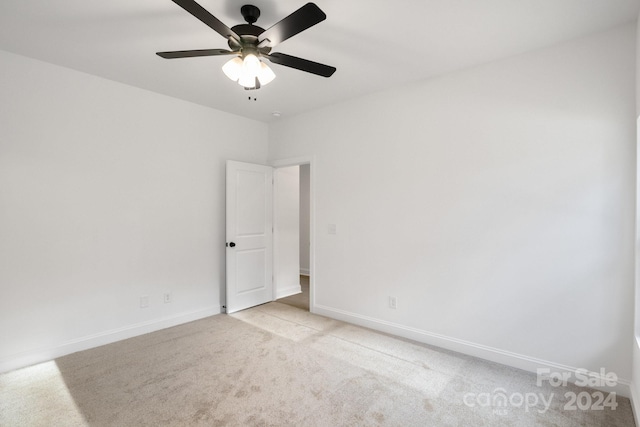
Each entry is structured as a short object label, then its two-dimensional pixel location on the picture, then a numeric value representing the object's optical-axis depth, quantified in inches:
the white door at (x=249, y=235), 163.3
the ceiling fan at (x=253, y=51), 70.6
